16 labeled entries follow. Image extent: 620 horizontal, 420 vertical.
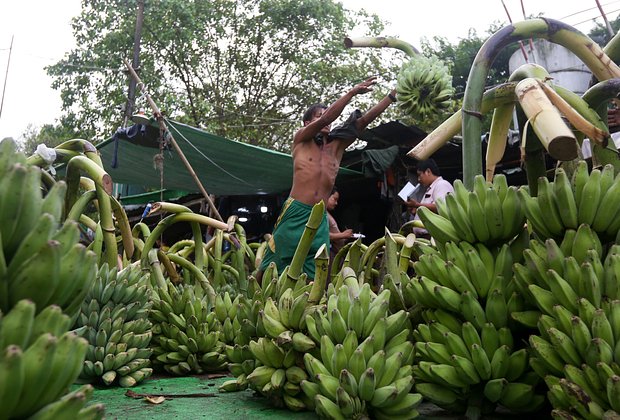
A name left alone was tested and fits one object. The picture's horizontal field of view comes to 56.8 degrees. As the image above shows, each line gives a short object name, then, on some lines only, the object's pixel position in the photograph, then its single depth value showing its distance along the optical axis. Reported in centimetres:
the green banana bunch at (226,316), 251
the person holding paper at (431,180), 468
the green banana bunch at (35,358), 65
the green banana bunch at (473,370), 138
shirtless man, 327
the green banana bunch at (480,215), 151
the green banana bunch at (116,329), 208
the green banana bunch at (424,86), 200
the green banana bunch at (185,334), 244
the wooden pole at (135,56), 1019
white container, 761
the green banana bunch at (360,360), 136
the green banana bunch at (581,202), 137
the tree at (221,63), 1282
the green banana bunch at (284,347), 163
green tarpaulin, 661
